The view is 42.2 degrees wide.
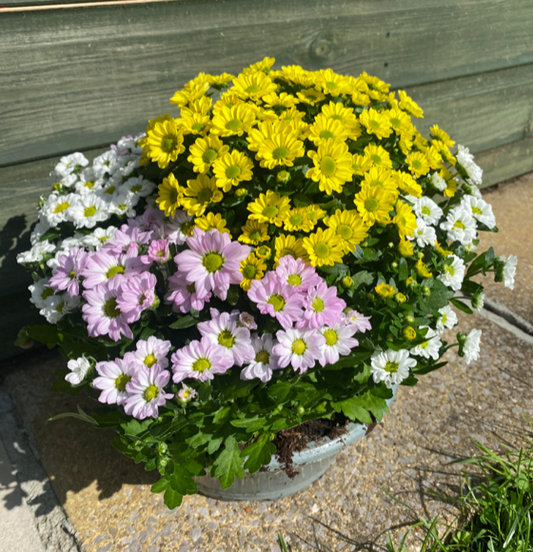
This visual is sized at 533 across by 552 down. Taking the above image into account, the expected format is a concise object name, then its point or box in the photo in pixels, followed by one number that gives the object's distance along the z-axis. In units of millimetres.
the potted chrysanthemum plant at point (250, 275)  505
